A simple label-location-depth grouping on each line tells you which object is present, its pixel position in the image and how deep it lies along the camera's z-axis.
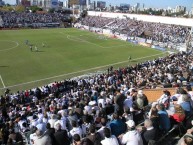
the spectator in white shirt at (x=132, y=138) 7.40
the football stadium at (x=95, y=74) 8.82
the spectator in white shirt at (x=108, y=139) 7.29
